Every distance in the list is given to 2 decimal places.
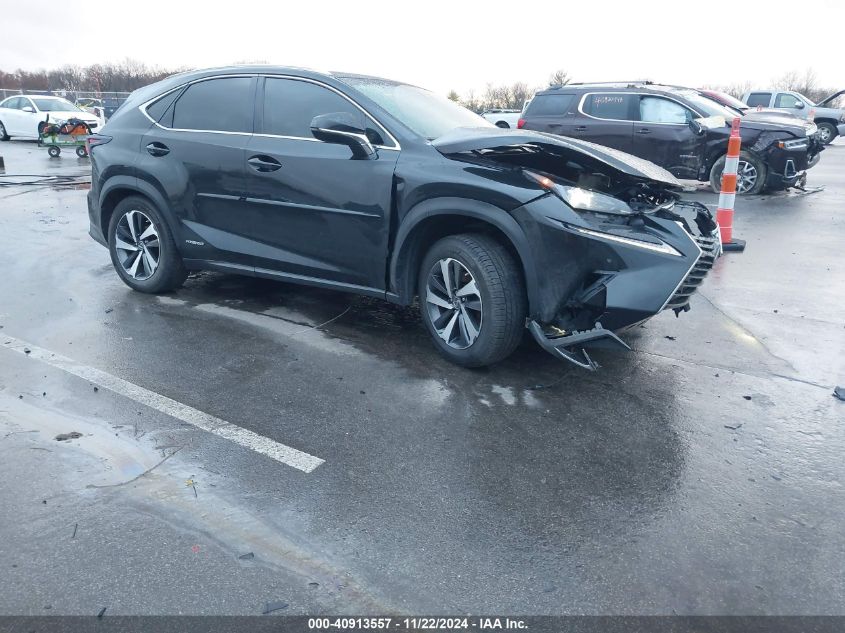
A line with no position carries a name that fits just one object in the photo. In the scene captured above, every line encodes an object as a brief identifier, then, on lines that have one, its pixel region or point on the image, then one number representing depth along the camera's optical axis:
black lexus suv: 4.00
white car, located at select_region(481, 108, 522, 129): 26.30
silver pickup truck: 25.27
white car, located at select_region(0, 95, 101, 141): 22.17
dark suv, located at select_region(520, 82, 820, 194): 11.45
